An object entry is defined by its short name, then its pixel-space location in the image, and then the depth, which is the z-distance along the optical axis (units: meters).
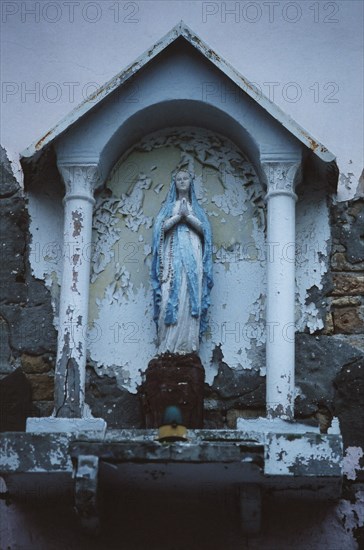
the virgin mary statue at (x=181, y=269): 7.60
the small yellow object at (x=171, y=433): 6.95
